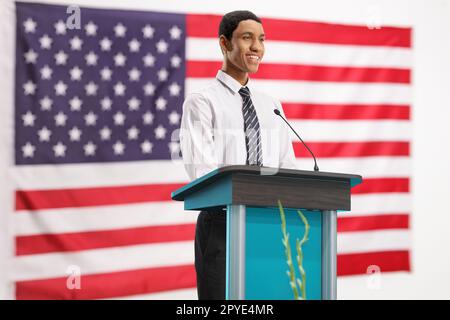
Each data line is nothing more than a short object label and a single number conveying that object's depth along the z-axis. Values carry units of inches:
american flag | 390.7
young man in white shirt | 334.0
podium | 281.7
